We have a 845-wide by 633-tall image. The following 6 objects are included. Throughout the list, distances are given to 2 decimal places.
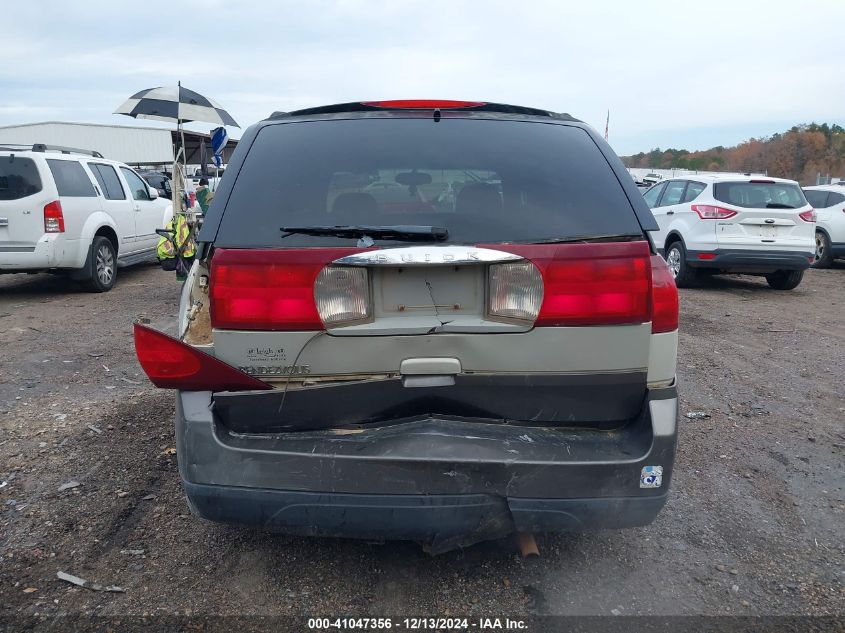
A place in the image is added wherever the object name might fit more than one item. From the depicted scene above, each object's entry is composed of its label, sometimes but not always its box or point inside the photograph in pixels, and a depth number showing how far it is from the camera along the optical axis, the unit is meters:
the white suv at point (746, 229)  8.91
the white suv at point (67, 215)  7.76
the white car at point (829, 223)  12.14
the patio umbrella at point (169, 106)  10.66
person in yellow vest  6.76
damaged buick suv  2.11
